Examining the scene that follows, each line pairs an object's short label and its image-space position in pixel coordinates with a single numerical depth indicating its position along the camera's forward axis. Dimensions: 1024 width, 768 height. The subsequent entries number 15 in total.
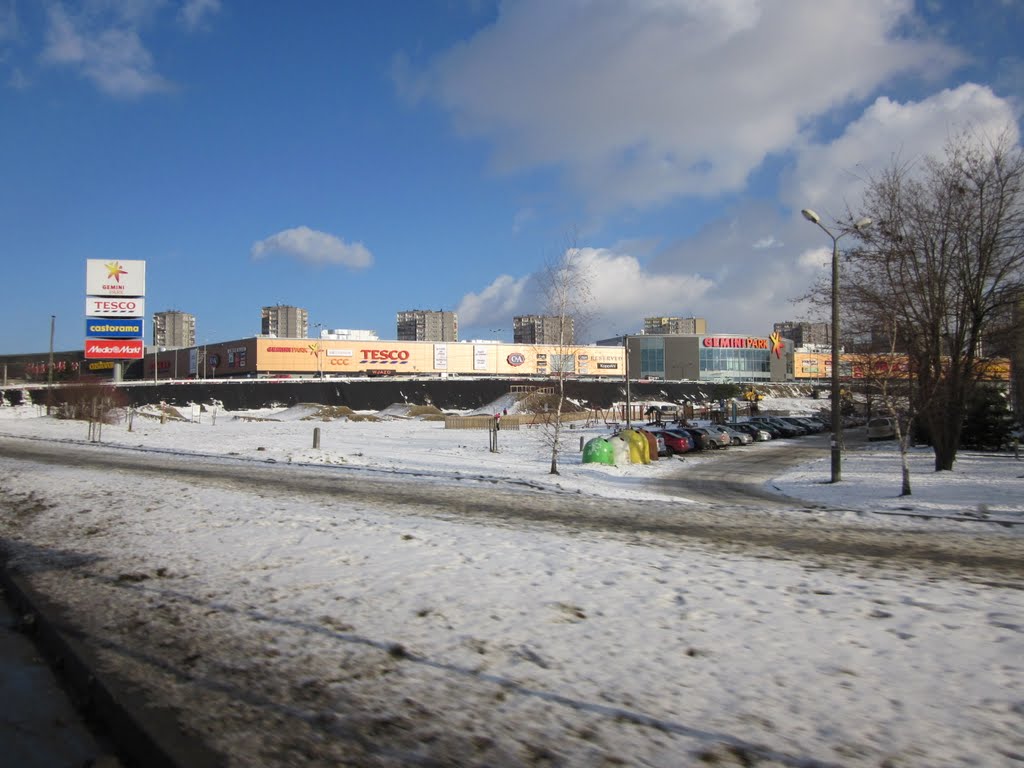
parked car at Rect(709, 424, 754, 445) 41.29
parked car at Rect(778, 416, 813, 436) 55.09
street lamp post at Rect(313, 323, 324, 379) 104.56
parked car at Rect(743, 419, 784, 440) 49.03
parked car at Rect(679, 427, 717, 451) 36.56
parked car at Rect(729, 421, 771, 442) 45.47
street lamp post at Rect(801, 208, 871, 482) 19.98
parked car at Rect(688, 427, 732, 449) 38.32
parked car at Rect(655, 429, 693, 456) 33.56
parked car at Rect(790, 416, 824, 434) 57.74
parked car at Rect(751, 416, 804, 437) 51.75
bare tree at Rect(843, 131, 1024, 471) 22.88
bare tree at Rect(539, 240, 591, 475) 21.42
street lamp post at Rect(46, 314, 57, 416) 51.22
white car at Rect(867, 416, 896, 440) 43.19
